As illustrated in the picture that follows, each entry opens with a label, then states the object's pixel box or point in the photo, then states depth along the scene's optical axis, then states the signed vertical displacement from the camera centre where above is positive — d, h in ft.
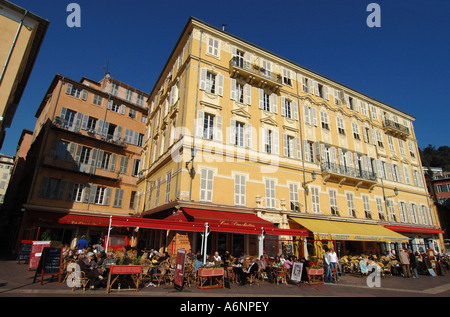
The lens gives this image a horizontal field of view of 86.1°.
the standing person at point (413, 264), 45.32 -3.24
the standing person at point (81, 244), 43.83 -1.54
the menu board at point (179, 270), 26.97 -3.44
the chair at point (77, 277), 25.45 -4.30
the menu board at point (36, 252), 37.27 -2.77
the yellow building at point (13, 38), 38.73 +31.70
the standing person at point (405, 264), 45.29 -3.21
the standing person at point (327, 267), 38.40 -3.63
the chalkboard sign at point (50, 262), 27.89 -3.11
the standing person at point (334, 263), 39.47 -3.13
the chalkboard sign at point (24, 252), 44.81 -3.31
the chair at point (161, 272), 29.87 -4.17
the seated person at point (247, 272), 32.48 -4.04
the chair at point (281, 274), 34.94 -4.46
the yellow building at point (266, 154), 48.06 +20.37
